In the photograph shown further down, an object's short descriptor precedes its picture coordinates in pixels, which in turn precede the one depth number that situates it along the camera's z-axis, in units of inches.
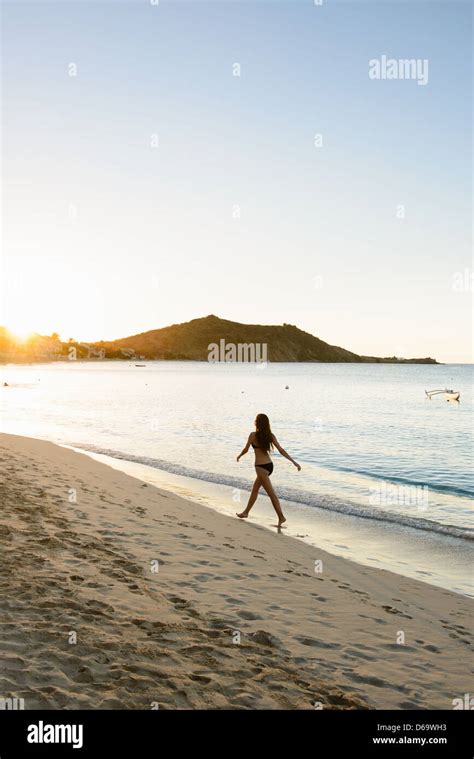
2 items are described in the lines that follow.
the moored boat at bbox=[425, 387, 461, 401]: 2868.6
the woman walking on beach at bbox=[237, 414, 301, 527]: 473.7
